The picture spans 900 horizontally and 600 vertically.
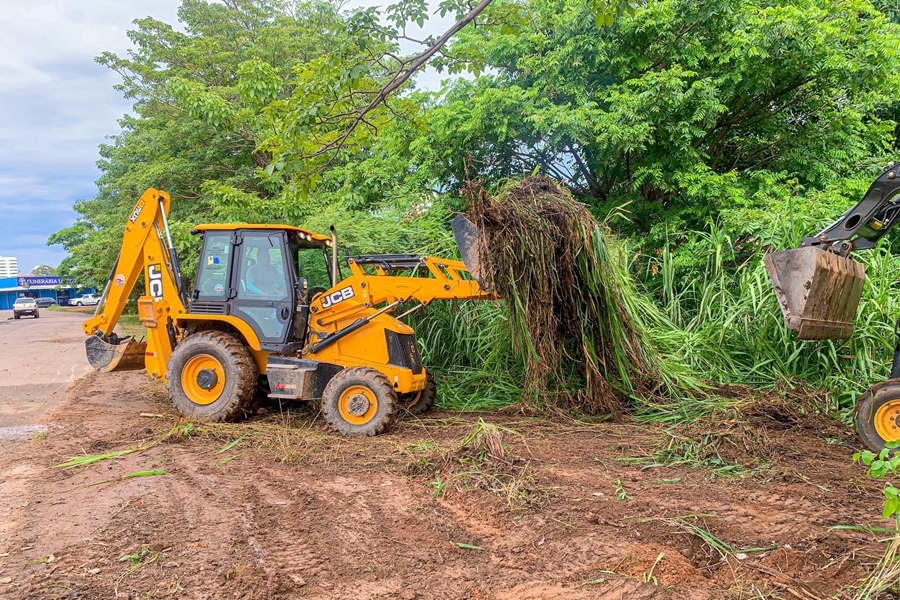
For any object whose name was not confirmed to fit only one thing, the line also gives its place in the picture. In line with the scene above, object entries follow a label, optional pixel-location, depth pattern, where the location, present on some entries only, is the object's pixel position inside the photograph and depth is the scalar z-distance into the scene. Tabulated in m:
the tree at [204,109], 12.22
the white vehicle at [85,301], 59.03
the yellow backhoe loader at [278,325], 6.09
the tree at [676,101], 8.59
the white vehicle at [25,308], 35.88
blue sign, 73.31
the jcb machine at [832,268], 5.12
